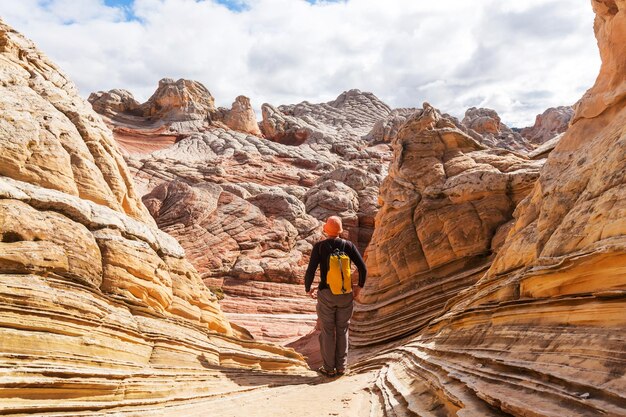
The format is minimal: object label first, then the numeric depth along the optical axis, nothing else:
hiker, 7.64
